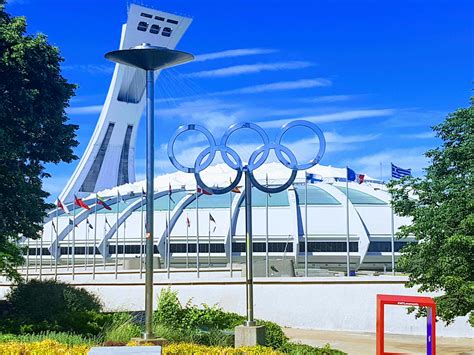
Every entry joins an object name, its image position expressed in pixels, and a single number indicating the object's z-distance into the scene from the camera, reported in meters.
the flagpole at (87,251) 66.25
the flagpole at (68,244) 69.50
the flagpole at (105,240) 66.36
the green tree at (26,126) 27.61
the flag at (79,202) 52.21
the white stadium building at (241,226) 59.66
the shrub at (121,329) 19.72
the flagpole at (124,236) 62.51
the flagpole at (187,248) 59.59
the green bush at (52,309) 22.56
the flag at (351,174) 44.59
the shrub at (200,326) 20.63
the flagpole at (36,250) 69.53
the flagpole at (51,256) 70.12
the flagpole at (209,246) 60.78
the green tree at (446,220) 19.11
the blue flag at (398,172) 38.09
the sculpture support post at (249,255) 20.09
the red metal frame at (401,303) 14.42
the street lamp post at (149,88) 18.11
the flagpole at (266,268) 43.88
